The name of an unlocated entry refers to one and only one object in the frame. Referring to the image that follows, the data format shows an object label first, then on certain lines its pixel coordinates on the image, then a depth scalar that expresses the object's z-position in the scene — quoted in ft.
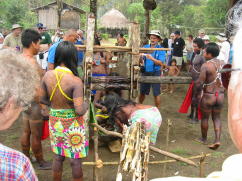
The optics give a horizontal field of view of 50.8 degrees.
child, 27.32
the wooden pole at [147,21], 33.72
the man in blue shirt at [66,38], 14.62
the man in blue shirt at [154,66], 19.36
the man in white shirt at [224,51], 20.06
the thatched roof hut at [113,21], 87.92
